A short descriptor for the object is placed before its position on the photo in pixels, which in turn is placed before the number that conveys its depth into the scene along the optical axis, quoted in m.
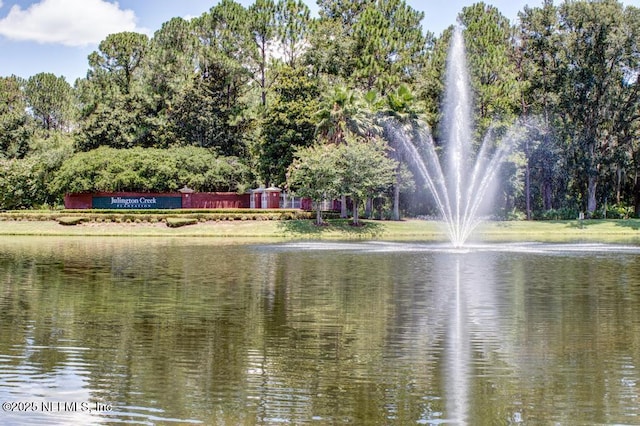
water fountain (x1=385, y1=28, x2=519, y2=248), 61.72
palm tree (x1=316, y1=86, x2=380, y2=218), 59.41
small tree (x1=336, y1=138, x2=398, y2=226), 56.12
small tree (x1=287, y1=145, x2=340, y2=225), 55.72
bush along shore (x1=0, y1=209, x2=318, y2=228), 57.25
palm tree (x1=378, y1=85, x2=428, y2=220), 60.66
